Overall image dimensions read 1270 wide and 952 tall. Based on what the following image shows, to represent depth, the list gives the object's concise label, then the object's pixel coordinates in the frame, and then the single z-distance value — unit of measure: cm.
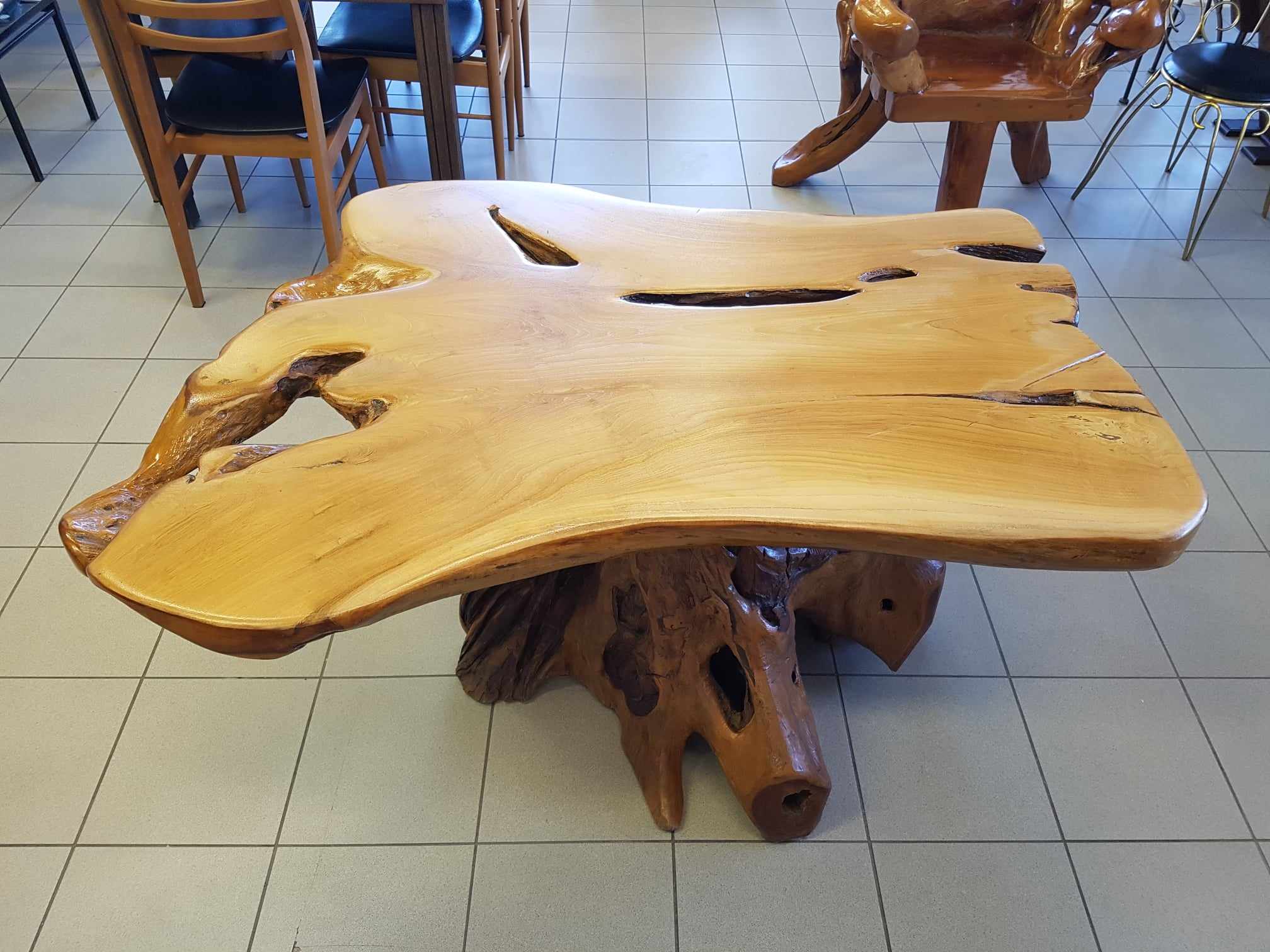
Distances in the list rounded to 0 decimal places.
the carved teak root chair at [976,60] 241
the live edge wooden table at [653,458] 104
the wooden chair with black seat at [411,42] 266
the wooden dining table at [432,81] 239
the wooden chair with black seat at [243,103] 208
